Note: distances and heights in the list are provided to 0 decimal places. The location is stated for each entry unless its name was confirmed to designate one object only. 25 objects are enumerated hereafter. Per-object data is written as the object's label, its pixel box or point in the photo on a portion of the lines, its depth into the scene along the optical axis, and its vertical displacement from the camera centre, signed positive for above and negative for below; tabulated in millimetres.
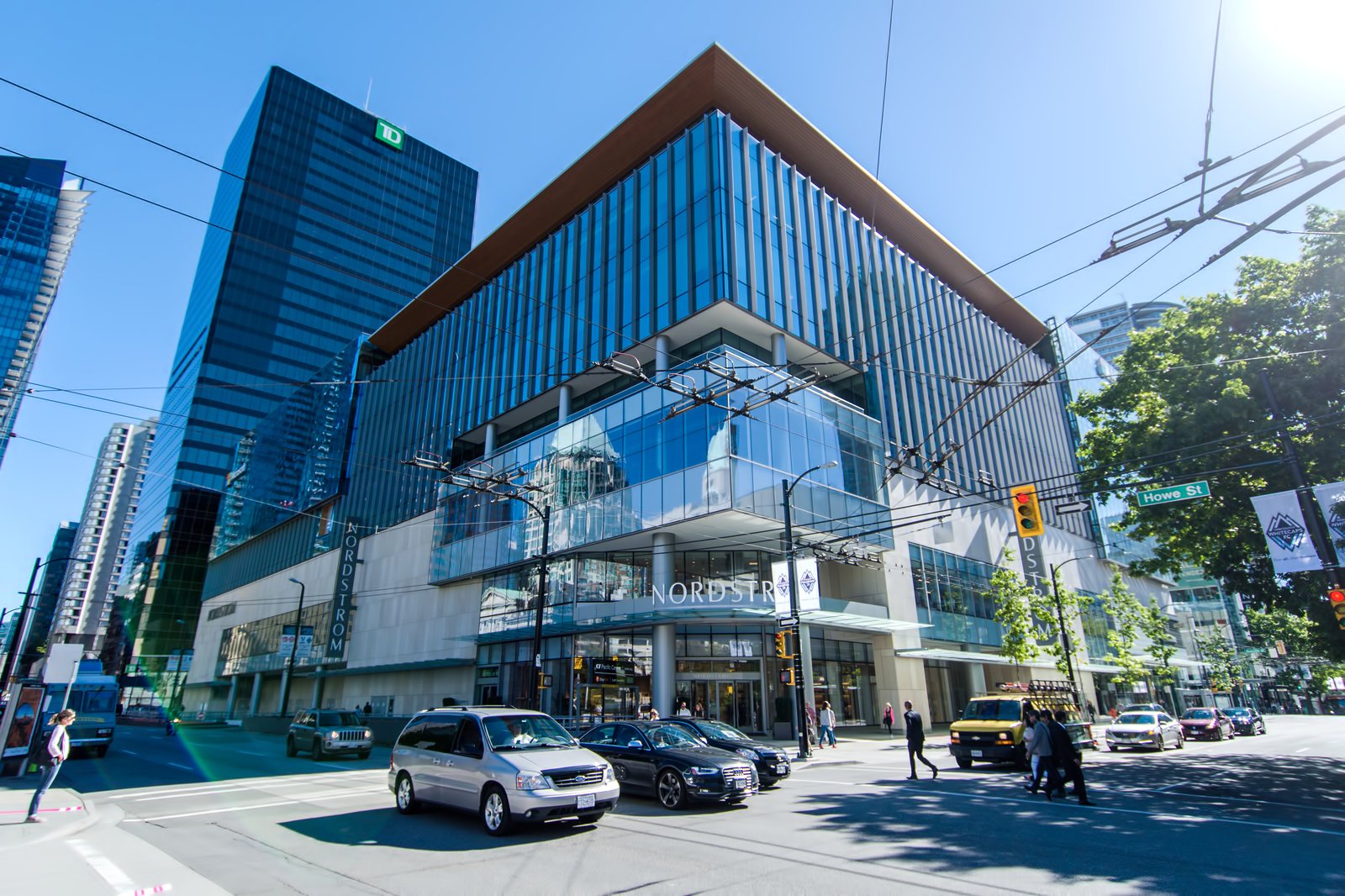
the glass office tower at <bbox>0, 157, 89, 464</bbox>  123875 +83806
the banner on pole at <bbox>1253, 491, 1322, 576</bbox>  15375 +3260
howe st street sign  16234 +4411
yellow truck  19219 -1337
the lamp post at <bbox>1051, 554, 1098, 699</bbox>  33544 +2209
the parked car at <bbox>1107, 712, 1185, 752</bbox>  25828 -1878
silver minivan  9766 -1268
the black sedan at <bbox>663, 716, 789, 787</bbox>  15395 -1482
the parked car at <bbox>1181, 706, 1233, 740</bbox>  33969 -2135
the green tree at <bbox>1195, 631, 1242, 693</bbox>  78812 +2113
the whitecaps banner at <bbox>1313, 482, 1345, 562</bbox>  15242 +3905
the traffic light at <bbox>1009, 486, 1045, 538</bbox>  17984 +4428
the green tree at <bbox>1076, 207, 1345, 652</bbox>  18125 +7377
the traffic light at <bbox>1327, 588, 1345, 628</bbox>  15266 +1719
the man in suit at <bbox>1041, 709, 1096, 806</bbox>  12547 -1338
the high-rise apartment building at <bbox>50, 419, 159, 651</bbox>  182875 +40521
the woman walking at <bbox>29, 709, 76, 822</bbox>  11281 -1066
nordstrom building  31016 +12287
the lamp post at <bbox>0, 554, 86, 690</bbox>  24828 +2066
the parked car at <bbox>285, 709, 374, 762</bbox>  23953 -1708
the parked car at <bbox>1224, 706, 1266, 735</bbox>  39156 -2199
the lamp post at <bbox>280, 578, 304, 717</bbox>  43375 +1597
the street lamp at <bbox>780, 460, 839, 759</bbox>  21953 +735
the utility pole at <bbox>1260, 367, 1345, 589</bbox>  15414 +3815
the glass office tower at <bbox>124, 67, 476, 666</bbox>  93062 +58097
